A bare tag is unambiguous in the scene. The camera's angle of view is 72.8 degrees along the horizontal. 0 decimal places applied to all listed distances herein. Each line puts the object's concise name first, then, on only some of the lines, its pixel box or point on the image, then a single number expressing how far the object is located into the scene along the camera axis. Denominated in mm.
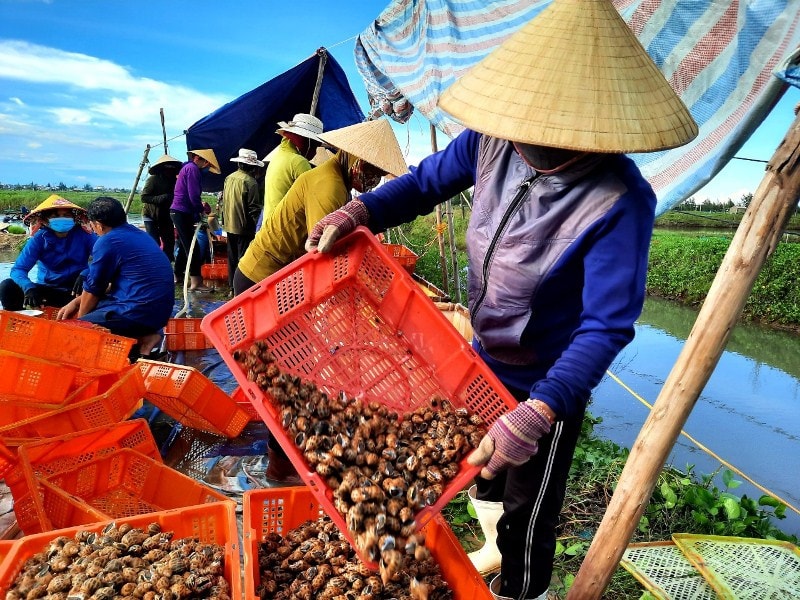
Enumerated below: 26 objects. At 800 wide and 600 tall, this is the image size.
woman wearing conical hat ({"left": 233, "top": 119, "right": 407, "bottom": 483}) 2898
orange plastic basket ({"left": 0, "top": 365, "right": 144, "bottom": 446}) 2510
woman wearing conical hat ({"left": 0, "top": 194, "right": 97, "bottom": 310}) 4473
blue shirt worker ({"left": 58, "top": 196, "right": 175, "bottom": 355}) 3816
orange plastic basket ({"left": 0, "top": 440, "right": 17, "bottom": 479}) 2289
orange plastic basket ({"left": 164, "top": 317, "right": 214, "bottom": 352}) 5102
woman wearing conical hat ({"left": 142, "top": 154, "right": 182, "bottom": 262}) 8172
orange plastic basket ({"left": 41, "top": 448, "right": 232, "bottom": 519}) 2484
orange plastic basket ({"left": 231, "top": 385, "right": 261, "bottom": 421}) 3709
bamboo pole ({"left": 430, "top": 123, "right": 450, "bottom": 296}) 6173
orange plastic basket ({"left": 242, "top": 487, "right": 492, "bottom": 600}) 1673
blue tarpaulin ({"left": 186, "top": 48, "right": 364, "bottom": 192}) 7840
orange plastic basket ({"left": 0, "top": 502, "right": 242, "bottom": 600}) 1678
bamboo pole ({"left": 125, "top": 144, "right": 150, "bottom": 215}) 8853
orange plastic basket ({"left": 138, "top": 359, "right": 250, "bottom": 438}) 3203
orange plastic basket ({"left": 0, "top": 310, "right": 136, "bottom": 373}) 2596
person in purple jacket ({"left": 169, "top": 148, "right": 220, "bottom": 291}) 7680
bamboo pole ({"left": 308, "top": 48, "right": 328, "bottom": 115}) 7543
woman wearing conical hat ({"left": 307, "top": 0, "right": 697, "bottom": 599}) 1477
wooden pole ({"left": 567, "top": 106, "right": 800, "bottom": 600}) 1564
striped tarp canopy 2160
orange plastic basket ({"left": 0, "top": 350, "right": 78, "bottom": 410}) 2580
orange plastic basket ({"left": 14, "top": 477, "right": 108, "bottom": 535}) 2215
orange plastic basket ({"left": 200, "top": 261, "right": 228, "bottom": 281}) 8391
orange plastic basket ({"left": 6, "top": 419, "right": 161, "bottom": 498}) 2299
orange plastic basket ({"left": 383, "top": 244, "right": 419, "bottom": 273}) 7020
